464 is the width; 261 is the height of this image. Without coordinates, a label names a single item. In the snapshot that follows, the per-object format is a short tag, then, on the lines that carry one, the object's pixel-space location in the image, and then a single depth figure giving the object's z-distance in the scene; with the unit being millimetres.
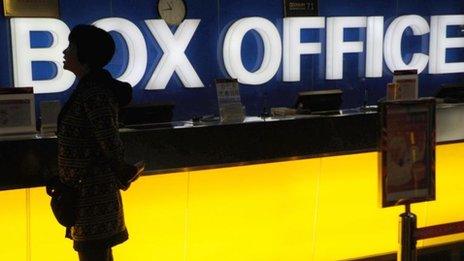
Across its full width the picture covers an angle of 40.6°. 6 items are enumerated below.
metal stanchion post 3213
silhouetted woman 2941
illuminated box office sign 5195
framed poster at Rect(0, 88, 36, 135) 4000
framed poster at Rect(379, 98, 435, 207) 3199
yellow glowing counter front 3984
